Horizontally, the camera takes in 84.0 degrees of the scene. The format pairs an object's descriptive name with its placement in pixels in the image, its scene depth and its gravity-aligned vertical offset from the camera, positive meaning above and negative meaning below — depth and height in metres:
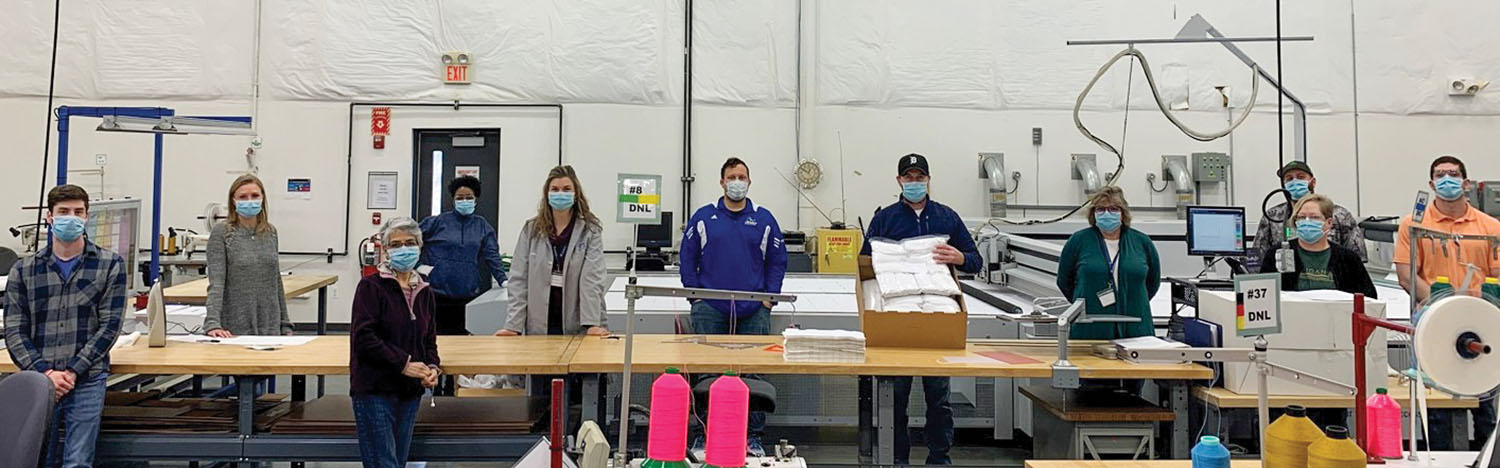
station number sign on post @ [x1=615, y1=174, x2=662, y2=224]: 3.49 +0.23
